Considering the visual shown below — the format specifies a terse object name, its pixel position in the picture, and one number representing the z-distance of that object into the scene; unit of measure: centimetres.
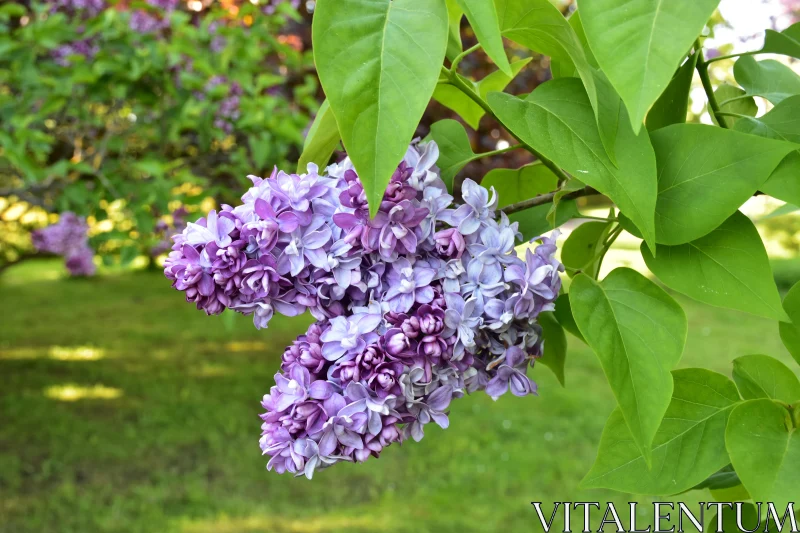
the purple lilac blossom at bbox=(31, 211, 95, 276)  368
